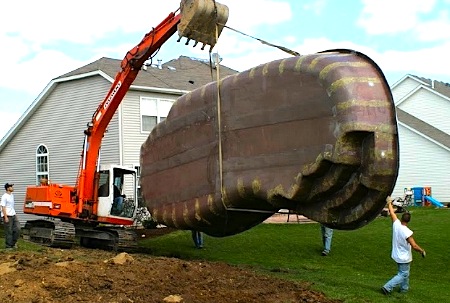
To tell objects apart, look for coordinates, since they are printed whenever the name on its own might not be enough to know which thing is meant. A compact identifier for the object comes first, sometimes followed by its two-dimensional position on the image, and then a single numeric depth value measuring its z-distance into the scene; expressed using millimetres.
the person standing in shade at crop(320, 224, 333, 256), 14758
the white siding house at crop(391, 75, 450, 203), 32250
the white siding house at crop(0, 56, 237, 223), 24484
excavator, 15219
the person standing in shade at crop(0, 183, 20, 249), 14656
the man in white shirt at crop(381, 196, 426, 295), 10125
